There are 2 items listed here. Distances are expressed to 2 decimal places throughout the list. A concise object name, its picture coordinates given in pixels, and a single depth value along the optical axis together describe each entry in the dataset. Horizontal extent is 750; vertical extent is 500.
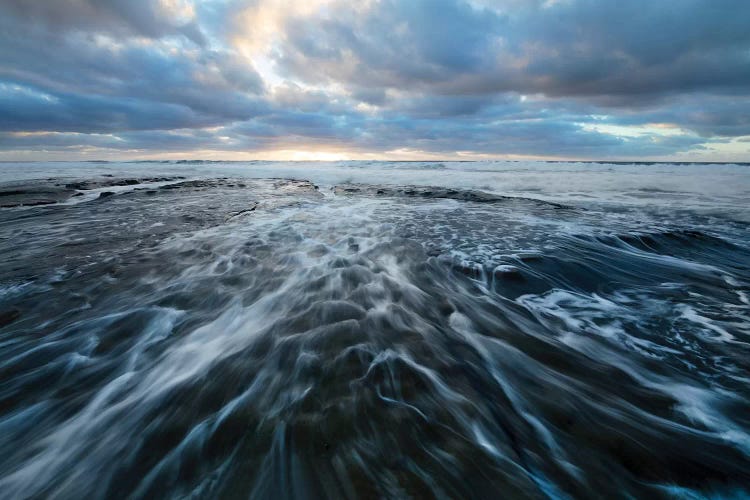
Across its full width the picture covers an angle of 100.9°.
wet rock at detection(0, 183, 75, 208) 11.39
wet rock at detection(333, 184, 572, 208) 13.55
